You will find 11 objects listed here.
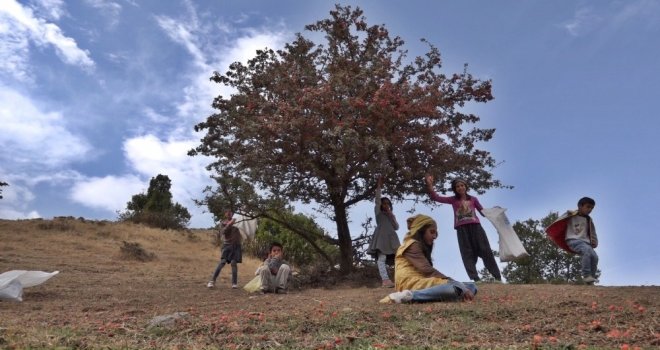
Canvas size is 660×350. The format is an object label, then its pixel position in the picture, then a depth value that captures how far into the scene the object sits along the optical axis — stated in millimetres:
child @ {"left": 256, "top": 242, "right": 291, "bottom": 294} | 10430
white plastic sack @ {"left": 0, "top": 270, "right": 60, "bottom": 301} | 9555
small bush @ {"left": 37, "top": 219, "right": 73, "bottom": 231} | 25891
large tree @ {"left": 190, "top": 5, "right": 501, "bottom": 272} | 10766
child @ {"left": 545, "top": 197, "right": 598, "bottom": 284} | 9055
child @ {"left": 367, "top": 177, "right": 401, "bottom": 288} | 10164
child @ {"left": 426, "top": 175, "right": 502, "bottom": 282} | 9125
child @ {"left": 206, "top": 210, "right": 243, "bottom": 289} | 11906
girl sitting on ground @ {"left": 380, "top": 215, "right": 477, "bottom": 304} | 6953
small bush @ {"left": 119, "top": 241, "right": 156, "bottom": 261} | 20375
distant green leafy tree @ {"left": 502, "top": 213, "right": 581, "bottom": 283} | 14781
